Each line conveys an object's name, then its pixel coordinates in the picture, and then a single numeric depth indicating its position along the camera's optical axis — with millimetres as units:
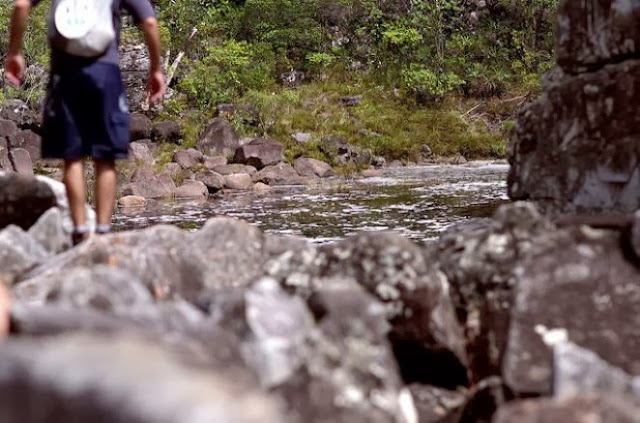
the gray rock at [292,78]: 44625
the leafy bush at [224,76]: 38094
